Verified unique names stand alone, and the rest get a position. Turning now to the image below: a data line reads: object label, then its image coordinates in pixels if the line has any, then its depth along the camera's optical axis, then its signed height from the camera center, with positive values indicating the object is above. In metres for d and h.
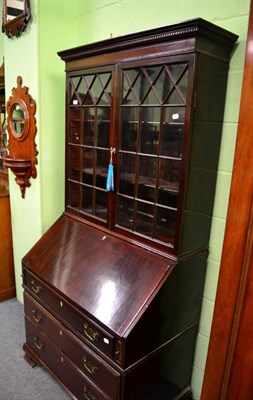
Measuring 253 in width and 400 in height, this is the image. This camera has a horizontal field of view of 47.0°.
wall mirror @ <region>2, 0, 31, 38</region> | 1.88 +0.77
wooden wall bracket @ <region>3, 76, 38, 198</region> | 2.04 -0.03
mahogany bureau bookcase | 1.23 -0.40
